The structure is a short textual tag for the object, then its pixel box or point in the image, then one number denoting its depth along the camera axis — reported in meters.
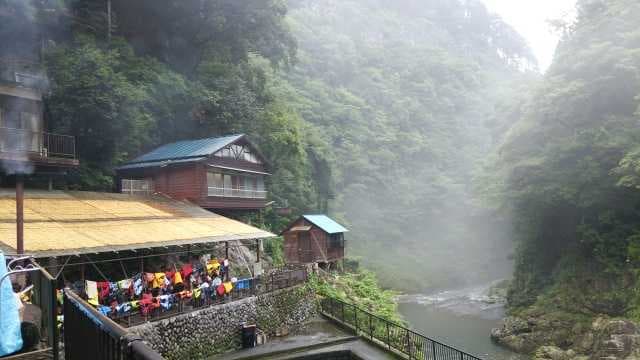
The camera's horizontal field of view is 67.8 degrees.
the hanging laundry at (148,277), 15.91
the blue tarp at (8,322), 5.63
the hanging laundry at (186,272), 17.89
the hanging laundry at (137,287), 15.06
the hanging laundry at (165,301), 15.27
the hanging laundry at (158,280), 16.05
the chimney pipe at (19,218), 10.91
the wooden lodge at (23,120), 18.78
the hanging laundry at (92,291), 13.46
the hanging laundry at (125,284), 14.70
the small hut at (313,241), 33.38
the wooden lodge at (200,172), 25.55
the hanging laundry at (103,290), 14.29
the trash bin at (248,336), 17.66
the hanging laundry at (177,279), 17.11
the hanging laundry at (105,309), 13.41
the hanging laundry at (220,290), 18.16
